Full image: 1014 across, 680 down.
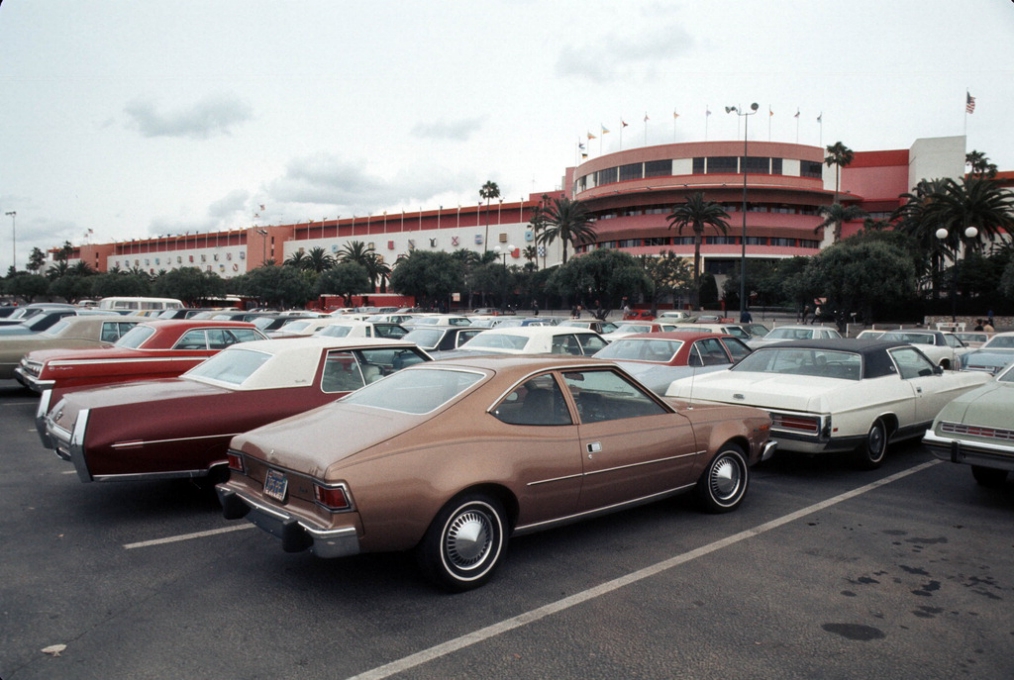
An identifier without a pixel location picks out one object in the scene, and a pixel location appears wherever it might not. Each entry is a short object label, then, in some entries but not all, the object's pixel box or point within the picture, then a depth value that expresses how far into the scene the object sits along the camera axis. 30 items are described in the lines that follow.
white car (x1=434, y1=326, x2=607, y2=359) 11.73
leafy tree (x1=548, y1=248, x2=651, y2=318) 47.59
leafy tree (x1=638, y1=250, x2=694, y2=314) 62.62
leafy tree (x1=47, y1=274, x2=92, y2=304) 77.12
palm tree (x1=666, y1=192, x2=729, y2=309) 58.69
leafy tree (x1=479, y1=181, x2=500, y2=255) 78.38
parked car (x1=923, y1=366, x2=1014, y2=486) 5.88
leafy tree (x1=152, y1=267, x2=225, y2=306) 63.84
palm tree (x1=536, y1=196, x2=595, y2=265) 69.00
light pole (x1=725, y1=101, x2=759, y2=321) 33.95
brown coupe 3.82
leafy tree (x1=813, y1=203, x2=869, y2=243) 66.06
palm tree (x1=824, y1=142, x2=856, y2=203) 70.06
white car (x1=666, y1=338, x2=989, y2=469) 6.94
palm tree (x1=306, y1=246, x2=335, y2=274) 86.96
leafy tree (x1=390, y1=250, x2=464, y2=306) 60.09
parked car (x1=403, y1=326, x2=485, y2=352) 13.70
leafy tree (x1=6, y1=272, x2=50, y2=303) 77.94
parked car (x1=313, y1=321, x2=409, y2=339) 13.82
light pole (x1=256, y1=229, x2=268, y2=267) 106.13
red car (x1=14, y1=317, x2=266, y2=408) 8.00
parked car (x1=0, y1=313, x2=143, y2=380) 12.41
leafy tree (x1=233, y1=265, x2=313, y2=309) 59.88
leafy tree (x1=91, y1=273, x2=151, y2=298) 68.19
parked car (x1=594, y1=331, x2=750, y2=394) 9.54
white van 30.64
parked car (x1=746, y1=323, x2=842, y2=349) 16.69
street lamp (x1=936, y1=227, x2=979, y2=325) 27.50
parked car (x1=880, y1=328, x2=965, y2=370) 15.23
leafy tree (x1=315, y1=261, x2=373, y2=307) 64.94
